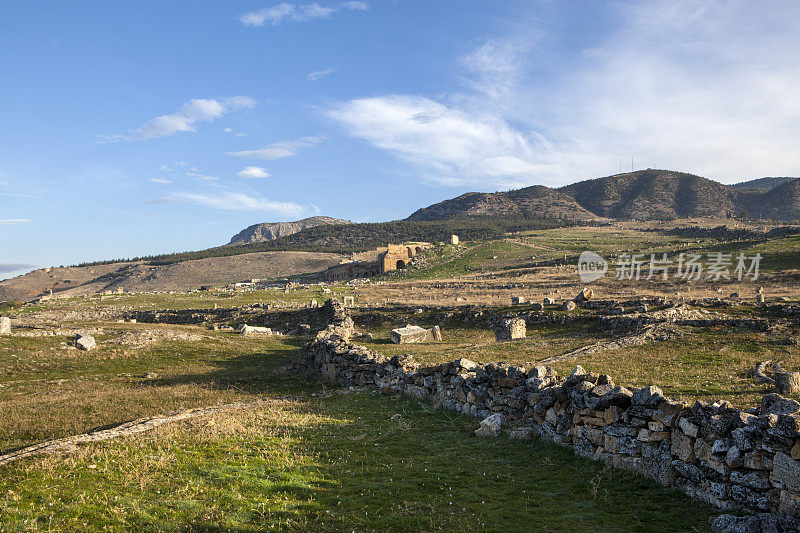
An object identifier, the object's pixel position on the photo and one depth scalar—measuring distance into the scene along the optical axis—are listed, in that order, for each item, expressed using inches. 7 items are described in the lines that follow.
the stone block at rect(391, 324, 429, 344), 1149.1
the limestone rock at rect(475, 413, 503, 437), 432.5
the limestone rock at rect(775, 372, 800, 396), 509.7
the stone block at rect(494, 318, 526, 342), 1087.0
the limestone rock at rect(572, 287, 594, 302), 1378.0
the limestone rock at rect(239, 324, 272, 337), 1429.6
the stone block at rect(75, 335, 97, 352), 1026.1
